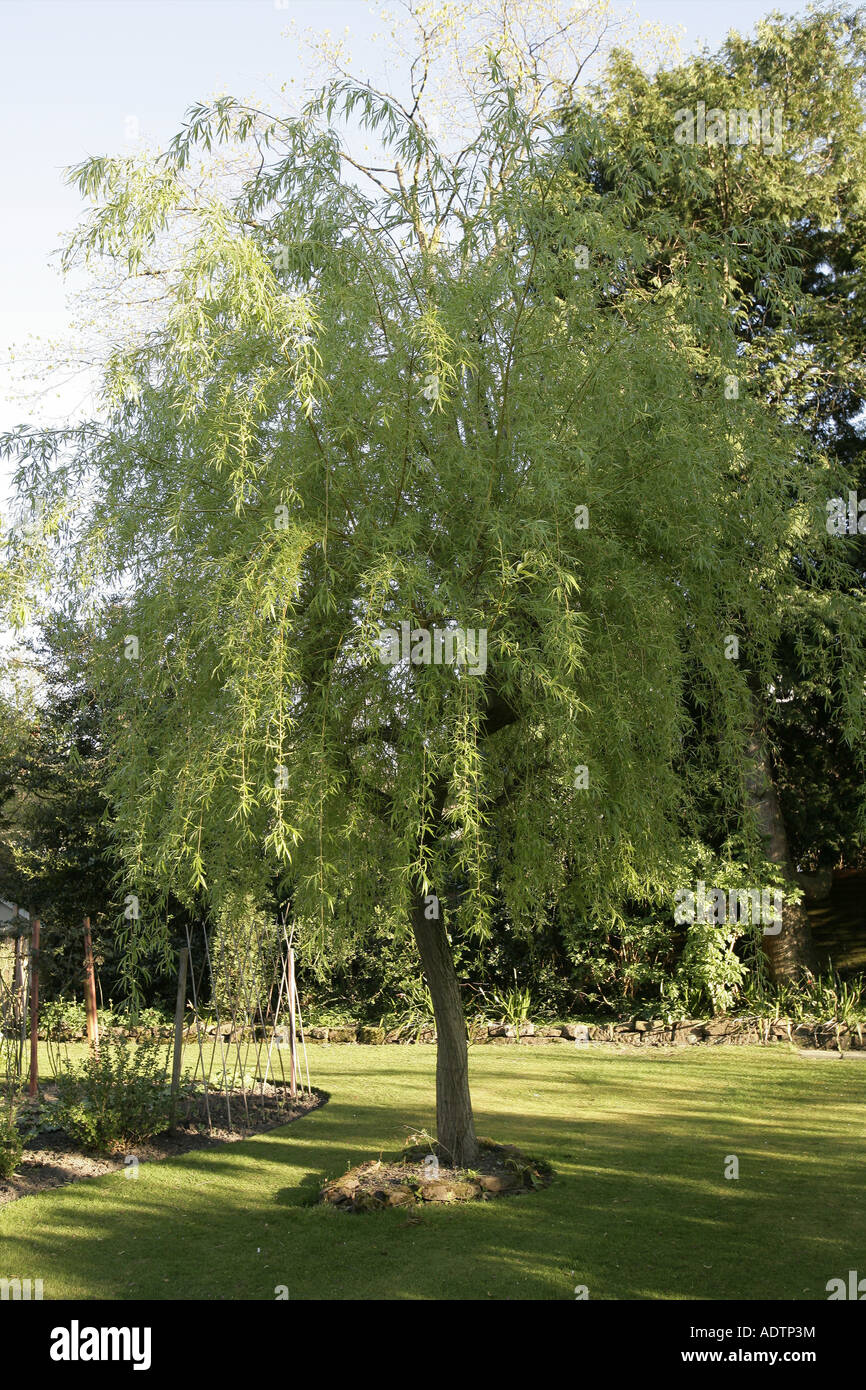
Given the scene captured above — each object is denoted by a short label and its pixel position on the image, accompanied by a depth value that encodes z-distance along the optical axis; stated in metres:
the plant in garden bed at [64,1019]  13.70
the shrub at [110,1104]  7.75
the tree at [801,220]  12.72
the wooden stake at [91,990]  9.03
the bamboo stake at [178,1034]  8.38
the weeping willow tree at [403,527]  5.10
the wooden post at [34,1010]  8.16
